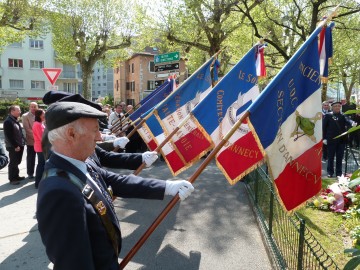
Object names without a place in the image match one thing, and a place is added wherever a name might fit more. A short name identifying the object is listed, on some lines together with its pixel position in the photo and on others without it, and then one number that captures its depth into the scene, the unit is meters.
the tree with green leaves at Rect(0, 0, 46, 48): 18.77
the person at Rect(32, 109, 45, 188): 7.19
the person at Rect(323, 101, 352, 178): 8.69
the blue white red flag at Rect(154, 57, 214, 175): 5.62
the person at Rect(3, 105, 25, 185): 7.62
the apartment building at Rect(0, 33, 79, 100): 43.59
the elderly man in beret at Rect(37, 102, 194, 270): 1.60
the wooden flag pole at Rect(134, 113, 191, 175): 4.26
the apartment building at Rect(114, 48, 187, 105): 49.59
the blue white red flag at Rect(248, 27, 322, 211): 3.17
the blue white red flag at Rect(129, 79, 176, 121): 7.68
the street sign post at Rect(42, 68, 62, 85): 10.34
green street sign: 10.18
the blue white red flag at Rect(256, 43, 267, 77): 4.48
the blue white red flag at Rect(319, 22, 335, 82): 3.45
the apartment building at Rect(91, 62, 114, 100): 81.69
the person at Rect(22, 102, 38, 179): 8.29
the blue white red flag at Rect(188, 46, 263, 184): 4.42
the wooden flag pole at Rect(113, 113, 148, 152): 5.79
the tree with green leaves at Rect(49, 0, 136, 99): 24.95
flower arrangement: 5.87
